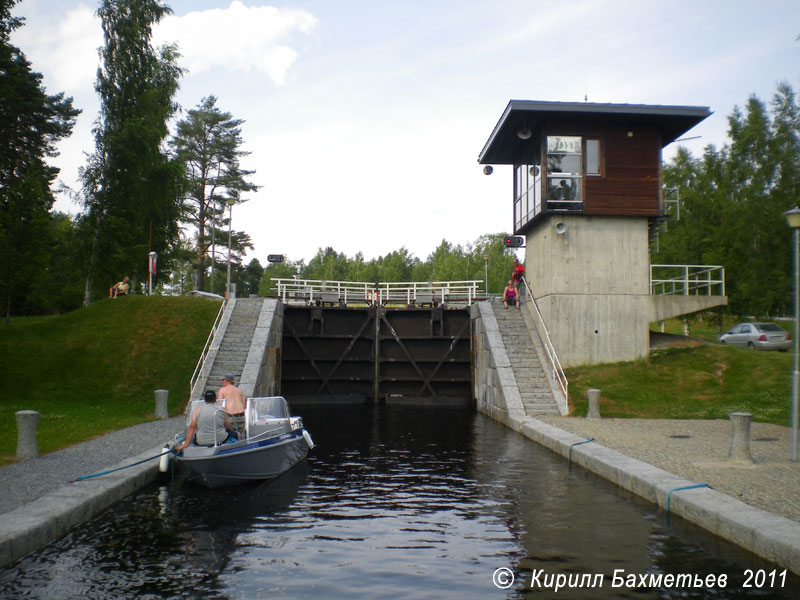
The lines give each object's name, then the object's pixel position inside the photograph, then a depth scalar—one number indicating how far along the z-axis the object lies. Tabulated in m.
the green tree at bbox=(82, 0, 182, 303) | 32.81
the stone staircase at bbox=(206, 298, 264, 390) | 21.94
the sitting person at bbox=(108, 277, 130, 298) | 29.50
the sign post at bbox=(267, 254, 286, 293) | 30.49
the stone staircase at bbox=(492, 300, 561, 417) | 20.23
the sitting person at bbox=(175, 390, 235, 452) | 11.01
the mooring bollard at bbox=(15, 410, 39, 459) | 11.40
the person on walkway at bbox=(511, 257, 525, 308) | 27.25
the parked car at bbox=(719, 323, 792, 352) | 30.42
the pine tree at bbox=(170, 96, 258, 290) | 55.47
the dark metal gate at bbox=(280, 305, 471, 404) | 28.11
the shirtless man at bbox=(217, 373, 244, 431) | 11.99
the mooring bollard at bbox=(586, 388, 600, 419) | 18.42
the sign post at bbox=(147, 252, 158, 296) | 29.75
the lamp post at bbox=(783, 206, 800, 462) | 11.41
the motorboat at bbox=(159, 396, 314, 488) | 10.55
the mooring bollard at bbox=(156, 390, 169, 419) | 18.66
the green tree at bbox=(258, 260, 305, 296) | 89.81
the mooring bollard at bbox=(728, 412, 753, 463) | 11.17
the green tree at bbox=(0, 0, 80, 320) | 29.92
